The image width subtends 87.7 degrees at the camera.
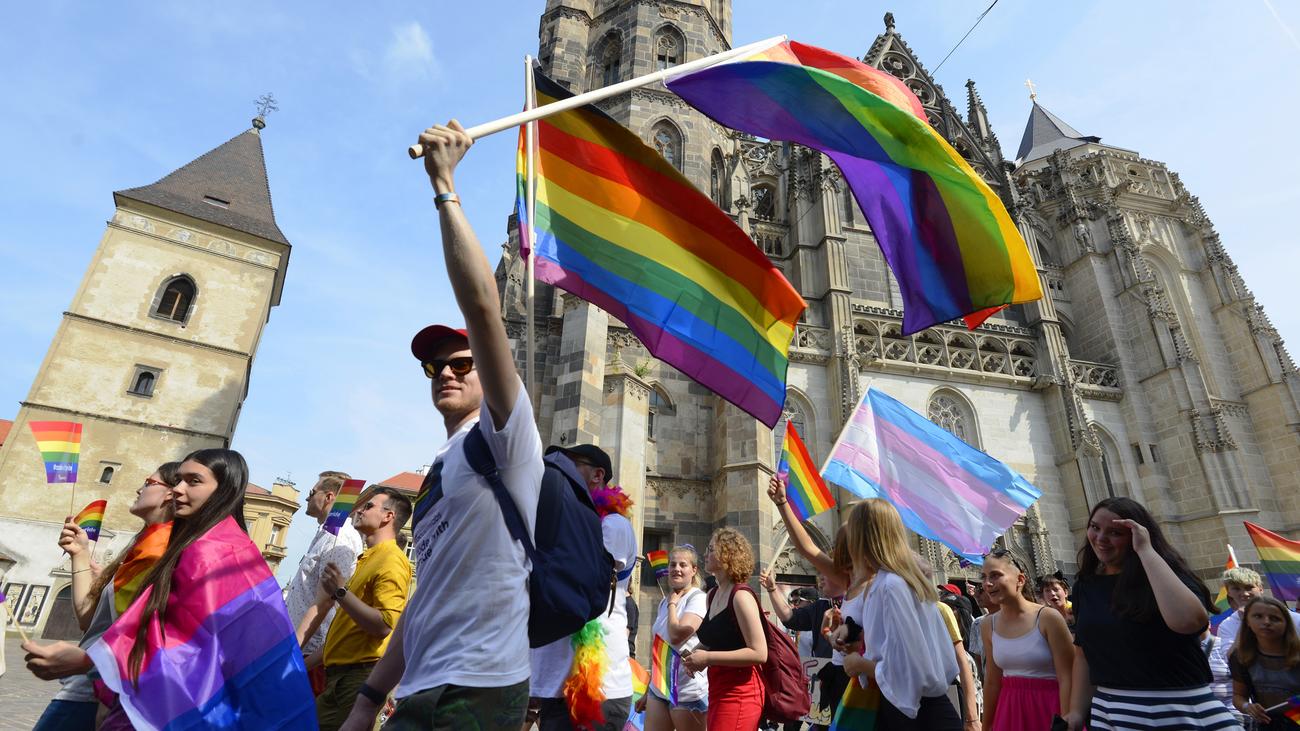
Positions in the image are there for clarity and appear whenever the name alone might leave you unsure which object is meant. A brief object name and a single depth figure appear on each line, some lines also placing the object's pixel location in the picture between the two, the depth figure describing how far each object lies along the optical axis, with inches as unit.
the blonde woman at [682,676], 174.9
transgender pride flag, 257.8
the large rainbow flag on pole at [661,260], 177.0
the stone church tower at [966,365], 560.1
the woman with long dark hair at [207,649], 77.2
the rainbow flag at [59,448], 223.9
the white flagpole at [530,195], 95.7
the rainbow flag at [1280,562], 319.6
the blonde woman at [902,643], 110.3
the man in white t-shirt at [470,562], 63.1
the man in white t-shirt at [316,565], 149.7
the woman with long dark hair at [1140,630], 105.8
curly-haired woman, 147.1
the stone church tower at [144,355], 780.0
